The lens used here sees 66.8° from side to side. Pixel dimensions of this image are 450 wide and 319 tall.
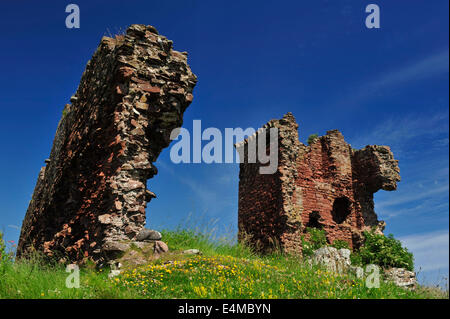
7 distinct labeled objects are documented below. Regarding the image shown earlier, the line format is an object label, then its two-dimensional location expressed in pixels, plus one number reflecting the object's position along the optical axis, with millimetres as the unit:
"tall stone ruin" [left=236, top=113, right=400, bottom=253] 13391
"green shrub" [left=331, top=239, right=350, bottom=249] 14500
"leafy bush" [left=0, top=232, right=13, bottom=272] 5838
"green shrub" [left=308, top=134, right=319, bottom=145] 16156
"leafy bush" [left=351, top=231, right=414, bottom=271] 13359
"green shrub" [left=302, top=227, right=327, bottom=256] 13320
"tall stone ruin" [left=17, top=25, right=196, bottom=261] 6785
